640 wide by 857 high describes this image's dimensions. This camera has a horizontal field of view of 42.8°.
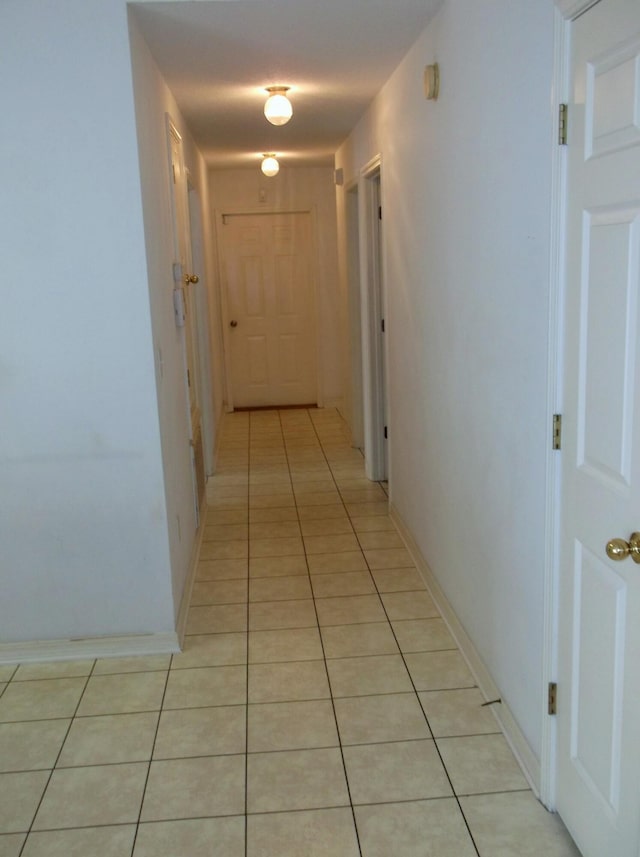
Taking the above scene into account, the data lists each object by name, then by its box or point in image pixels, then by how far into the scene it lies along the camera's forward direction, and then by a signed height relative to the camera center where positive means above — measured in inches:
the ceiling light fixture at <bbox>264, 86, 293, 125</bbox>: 157.2 +30.7
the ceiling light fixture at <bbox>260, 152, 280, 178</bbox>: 250.4 +31.7
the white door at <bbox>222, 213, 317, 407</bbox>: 321.1 -15.3
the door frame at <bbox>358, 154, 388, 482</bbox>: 207.0 -14.1
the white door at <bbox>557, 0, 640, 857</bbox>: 65.1 -15.1
